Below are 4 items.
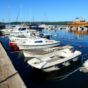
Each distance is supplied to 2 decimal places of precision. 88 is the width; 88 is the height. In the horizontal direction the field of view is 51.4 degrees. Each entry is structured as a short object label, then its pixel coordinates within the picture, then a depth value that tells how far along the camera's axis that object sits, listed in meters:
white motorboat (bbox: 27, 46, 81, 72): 9.89
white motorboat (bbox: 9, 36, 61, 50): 16.35
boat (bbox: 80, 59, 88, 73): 9.56
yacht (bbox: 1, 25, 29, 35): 26.68
